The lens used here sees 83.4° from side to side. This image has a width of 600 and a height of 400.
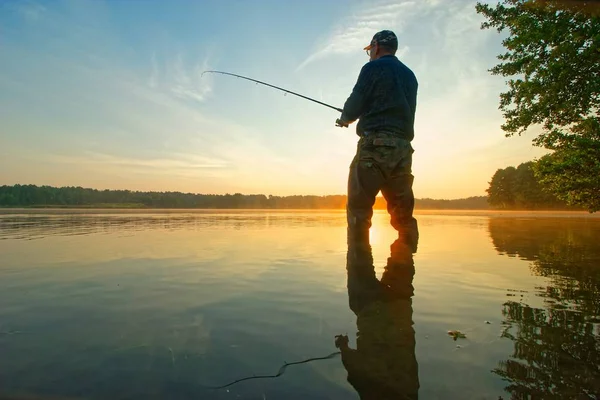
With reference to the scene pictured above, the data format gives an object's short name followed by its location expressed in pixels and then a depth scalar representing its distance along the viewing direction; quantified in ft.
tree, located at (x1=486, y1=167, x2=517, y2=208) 282.77
